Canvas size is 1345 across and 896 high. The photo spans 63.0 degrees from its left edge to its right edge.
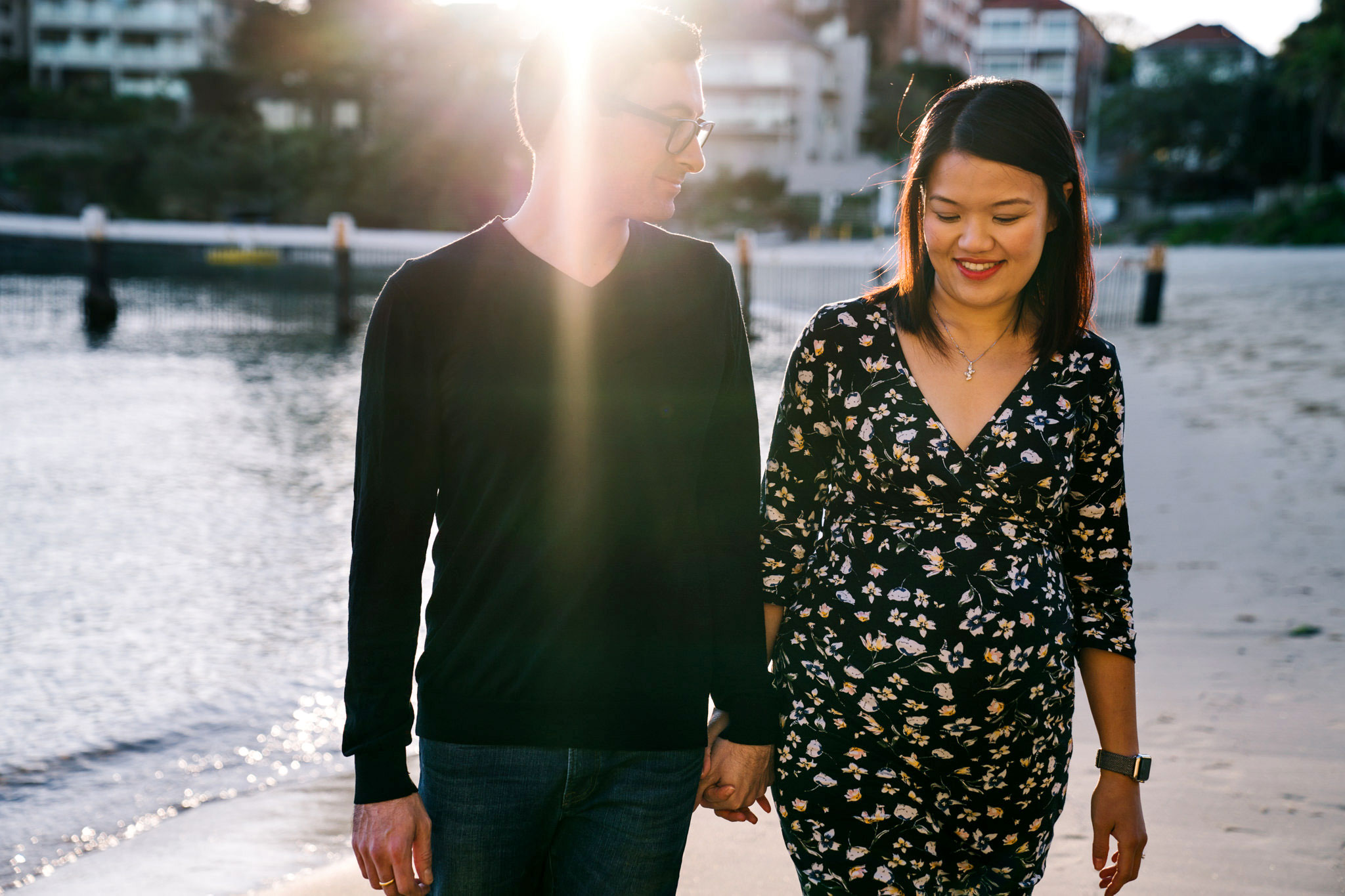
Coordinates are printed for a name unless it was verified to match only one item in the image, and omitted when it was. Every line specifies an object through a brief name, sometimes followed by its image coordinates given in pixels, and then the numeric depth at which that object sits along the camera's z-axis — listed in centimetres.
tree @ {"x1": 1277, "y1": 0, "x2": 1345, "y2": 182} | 4225
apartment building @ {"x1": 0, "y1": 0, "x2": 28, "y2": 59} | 7056
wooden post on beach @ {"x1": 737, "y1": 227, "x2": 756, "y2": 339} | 1922
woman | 186
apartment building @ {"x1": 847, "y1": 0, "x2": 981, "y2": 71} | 6594
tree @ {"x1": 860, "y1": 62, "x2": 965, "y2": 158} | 5109
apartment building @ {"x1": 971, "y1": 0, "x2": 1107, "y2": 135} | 7731
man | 165
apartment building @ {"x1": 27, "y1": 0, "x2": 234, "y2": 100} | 6888
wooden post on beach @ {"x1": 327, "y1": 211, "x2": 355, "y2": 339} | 1973
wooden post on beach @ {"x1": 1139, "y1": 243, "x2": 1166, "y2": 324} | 1798
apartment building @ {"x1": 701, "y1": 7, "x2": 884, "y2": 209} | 5866
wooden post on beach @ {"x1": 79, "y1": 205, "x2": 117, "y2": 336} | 2127
